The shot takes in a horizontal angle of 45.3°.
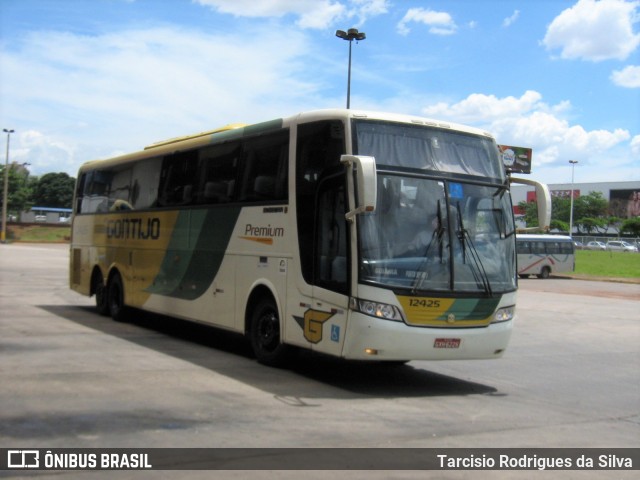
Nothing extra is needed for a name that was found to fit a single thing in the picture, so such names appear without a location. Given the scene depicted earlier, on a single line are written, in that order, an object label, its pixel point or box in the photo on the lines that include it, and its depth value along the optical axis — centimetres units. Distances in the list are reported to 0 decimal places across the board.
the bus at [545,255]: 4972
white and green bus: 902
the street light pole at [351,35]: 2692
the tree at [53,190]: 14612
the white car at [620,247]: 8950
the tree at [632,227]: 10325
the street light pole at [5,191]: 6944
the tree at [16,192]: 7938
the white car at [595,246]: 9556
